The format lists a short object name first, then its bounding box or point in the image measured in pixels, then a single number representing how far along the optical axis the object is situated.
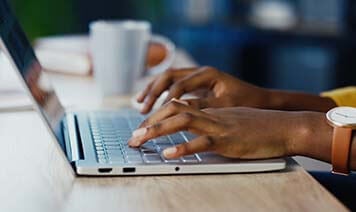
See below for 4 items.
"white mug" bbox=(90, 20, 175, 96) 1.26
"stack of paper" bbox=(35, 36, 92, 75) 1.44
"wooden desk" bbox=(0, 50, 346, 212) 0.73
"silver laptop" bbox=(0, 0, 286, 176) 0.81
